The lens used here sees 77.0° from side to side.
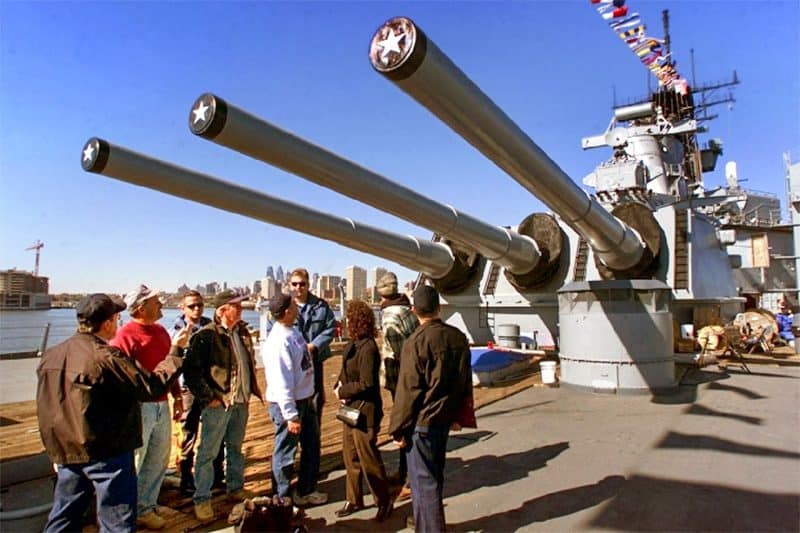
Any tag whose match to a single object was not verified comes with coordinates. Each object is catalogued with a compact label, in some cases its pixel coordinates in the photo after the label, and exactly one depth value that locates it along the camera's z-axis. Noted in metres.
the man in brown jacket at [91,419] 2.41
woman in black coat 3.48
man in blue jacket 4.30
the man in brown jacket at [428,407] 3.01
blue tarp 8.64
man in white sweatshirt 3.52
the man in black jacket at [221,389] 3.58
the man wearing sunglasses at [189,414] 4.00
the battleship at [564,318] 3.33
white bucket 8.12
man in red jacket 3.38
